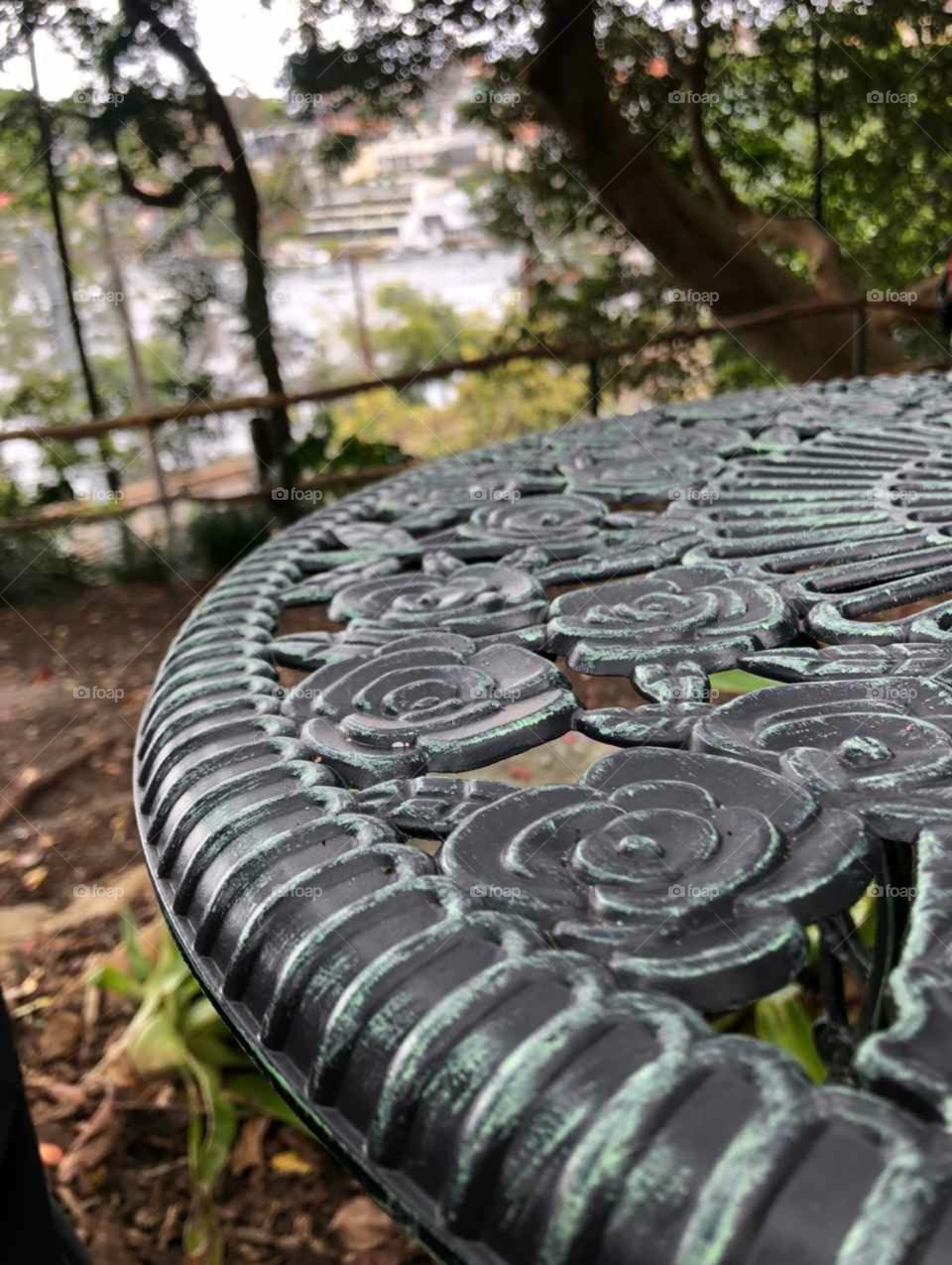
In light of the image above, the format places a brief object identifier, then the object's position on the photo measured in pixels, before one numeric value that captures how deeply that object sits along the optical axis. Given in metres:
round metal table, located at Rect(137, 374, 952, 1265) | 0.34
